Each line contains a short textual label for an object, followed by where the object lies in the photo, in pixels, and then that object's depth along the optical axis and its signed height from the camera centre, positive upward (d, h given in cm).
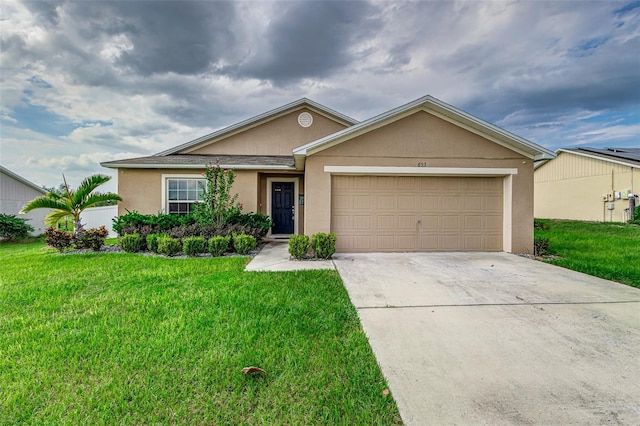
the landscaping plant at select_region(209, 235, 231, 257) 823 -95
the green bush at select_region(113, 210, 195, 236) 921 -34
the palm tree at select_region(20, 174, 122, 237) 890 +39
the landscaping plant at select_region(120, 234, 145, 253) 871 -93
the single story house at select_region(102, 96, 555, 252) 830 +94
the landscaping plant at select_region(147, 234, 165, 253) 860 -90
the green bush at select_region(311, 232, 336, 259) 765 -84
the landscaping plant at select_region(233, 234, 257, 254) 847 -91
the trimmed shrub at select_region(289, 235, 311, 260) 758 -92
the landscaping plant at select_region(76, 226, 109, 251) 904 -88
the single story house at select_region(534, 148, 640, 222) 1506 +182
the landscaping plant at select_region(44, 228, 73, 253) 888 -84
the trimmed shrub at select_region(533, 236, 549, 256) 864 -104
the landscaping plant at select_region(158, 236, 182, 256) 819 -97
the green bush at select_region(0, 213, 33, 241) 1393 -76
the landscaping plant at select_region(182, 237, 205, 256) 819 -94
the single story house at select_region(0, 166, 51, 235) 1535 +98
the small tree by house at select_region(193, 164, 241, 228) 905 +42
